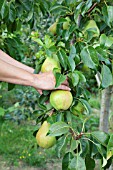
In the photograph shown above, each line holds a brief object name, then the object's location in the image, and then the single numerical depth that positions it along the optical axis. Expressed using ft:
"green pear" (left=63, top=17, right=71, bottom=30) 4.51
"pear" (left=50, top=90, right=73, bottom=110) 3.64
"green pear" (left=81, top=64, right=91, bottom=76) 4.13
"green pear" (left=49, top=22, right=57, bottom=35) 5.00
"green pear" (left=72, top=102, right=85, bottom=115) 3.85
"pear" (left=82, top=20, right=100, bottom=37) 4.22
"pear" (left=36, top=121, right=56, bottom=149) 3.89
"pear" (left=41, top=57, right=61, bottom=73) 3.76
